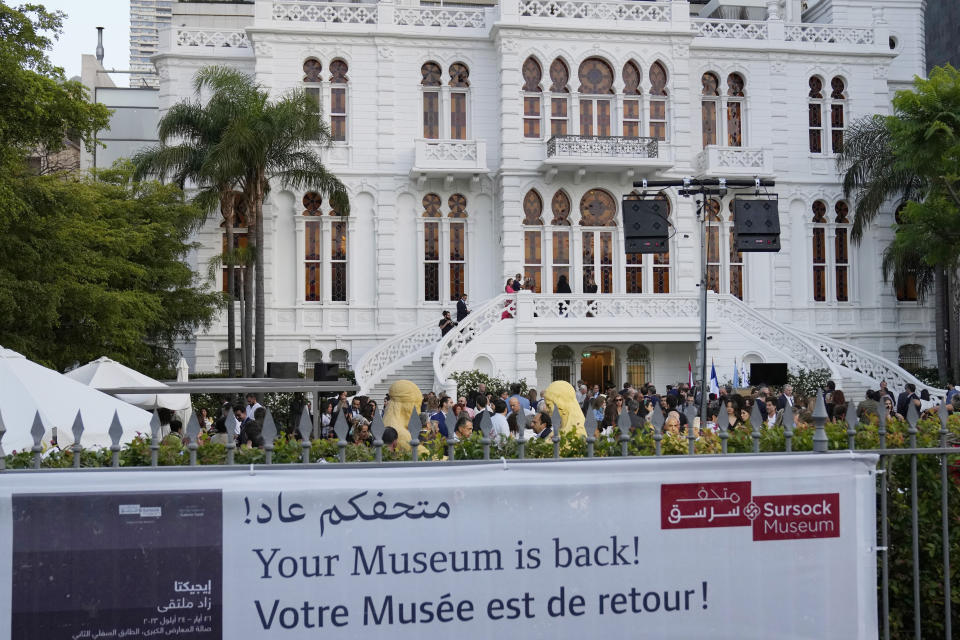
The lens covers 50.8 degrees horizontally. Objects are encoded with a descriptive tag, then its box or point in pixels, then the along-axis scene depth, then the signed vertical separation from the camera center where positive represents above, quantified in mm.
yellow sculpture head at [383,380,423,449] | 9664 -329
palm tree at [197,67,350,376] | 27328 +6217
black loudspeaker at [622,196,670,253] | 17734 +2502
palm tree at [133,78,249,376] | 28219 +6071
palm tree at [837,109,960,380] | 31297 +5600
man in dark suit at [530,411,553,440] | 10222 -609
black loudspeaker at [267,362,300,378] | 21469 +21
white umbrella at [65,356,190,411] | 16516 -86
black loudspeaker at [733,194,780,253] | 18359 +2639
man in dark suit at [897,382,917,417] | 18503 -691
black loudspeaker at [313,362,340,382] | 19672 -11
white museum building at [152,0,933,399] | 32406 +6657
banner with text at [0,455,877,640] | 5035 -957
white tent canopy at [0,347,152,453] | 8430 -308
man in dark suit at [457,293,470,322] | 29602 +1752
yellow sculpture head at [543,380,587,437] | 10195 -316
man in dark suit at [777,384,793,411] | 16094 -550
